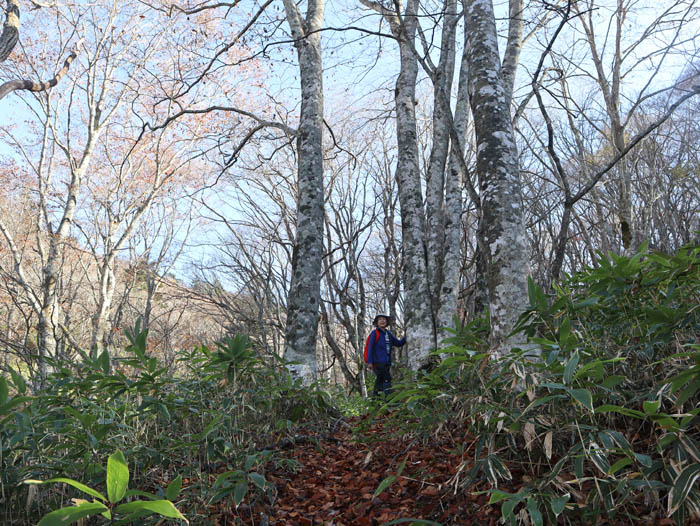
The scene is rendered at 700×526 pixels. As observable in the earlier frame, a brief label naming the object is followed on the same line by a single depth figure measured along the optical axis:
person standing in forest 6.89
